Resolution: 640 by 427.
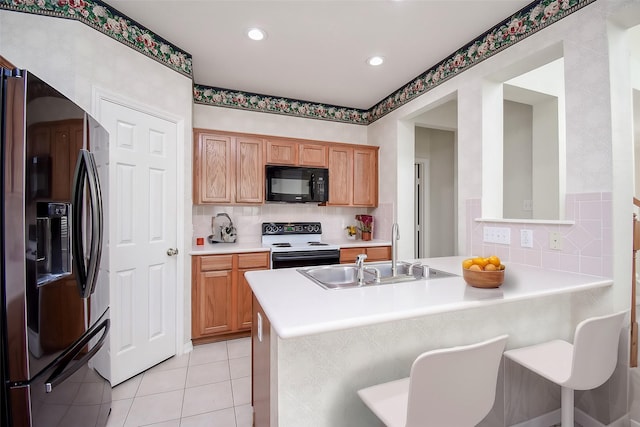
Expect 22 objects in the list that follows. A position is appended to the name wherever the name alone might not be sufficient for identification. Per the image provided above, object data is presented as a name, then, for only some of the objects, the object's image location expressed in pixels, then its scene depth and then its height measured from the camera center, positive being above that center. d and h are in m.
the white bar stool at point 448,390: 0.90 -0.58
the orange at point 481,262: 1.30 -0.22
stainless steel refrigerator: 0.98 -0.16
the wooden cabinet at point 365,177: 3.72 +0.46
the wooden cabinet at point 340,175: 3.60 +0.46
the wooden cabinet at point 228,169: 3.00 +0.47
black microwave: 3.25 +0.33
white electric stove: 2.96 -0.35
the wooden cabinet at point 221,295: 2.69 -0.77
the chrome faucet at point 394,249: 1.69 -0.21
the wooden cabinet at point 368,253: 3.27 -0.46
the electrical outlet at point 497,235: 2.06 -0.17
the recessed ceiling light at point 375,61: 2.63 +1.38
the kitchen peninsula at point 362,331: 1.05 -0.53
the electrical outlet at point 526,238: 1.92 -0.18
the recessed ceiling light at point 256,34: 2.22 +1.38
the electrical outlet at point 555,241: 1.76 -0.18
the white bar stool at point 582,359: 1.19 -0.67
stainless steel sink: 1.68 -0.36
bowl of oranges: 1.26 -0.26
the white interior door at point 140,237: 2.06 -0.18
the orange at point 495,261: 1.30 -0.22
